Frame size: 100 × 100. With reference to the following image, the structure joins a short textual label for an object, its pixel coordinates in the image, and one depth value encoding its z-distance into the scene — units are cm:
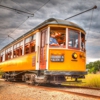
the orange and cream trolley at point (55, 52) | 672
